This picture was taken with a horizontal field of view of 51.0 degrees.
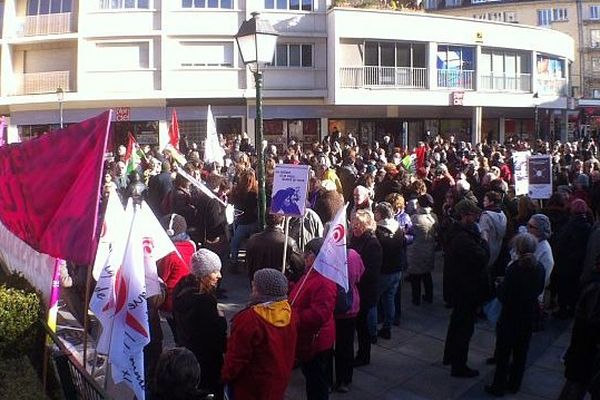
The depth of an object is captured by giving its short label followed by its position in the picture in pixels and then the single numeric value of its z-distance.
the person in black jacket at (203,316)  4.83
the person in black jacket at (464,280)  6.40
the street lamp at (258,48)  8.49
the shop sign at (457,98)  31.84
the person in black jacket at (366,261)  6.47
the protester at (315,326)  5.17
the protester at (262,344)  4.22
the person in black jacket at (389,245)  7.23
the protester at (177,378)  3.31
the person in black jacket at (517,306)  5.94
